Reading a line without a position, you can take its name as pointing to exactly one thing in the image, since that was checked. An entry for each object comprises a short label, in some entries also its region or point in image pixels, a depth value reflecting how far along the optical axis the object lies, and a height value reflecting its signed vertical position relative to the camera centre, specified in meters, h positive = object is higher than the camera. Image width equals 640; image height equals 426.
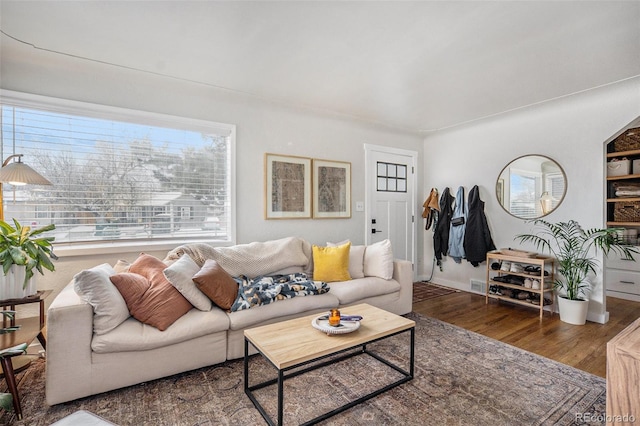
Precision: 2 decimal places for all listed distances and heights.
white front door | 4.39 +0.20
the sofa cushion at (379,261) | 3.26 -0.54
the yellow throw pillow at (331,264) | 3.18 -0.55
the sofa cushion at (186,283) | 2.19 -0.52
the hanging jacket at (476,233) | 4.11 -0.31
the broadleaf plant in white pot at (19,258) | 1.97 -0.30
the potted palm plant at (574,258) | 3.14 -0.51
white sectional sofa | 1.78 -0.85
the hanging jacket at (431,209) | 4.69 +0.03
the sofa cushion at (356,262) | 3.35 -0.56
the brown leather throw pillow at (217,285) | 2.28 -0.56
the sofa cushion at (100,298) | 1.85 -0.53
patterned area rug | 1.72 -1.15
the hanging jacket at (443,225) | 4.57 -0.21
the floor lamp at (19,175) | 2.11 +0.26
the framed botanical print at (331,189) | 3.89 +0.28
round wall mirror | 3.54 +0.30
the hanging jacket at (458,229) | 4.30 -0.25
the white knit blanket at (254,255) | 2.74 -0.42
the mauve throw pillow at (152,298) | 2.04 -0.59
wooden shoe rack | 3.39 -0.74
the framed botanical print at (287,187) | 3.53 +0.29
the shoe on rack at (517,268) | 3.61 -0.68
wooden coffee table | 1.63 -0.77
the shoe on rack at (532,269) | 3.51 -0.68
